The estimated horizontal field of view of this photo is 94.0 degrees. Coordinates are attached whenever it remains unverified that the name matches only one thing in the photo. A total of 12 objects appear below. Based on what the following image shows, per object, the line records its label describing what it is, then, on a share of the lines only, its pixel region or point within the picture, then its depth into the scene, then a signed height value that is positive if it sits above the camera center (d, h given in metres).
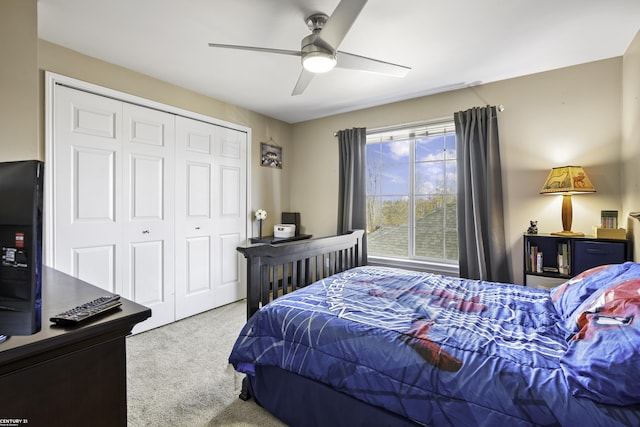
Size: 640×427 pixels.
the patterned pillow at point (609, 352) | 0.93 -0.47
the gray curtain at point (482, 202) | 2.93 +0.11
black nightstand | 2.24 -0.35
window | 3.38 +0.24
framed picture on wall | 4.13 +0.83
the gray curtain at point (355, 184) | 3.77 +0.37
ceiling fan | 1.55 +1.03
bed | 0.99 -0.58
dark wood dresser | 0.78 -0.46
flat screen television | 0.70 -0.07
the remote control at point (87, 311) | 0.90 -0.31
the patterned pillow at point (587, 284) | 1.44 -0.37
